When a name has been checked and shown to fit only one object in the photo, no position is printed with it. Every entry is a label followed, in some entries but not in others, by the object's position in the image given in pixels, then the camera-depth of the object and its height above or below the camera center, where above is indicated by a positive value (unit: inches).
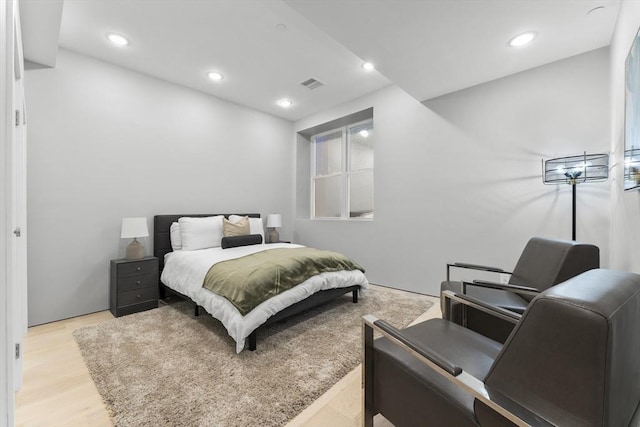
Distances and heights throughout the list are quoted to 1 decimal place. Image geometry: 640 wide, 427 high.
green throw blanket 86.3 -24.1
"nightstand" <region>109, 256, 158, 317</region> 116.3 -35.2
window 180.9 +25.3
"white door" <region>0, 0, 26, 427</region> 43.6 -1.4
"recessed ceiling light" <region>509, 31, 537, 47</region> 87.9 +56.7
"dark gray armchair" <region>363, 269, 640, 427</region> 25.8 -17.7
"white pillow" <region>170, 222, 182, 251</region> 138.4 -16.6
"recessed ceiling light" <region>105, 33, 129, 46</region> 107.9 +68.7
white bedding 83.6 -31.5
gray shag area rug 60.1 -45.3
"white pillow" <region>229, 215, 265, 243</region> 161.6 -11.4
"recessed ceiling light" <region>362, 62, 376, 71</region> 131.6 +69.7
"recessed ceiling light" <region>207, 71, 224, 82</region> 137.6 +68.3
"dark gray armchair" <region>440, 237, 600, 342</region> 72.4 -21.7
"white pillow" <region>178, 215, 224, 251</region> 137.0 -13.5
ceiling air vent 146.4 +69.0
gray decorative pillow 141.4 -18.4
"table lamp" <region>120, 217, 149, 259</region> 118.6 -11.5
